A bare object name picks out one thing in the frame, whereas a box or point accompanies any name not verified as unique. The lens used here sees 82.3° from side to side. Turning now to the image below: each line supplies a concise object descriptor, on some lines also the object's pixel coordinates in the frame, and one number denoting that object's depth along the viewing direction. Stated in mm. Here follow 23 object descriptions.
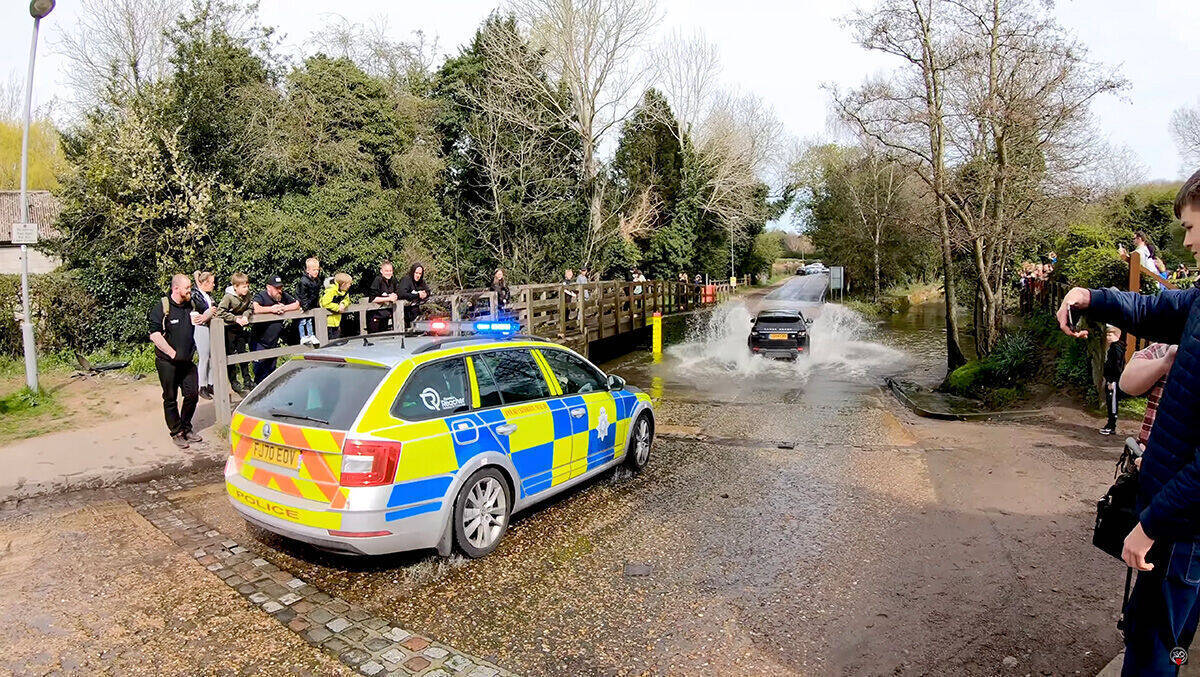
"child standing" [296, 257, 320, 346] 10157
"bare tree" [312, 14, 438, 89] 25359
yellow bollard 19359
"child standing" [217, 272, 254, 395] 8383
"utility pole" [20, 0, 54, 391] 9211
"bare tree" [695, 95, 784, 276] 36781
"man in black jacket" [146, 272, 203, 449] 7078
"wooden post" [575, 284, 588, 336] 17000
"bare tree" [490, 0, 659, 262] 26297
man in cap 9430
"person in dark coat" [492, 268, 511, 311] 13211
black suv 17328
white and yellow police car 4215
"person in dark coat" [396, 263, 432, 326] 10852
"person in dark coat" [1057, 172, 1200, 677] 2158
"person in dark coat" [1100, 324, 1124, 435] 8805
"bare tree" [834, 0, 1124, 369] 13367
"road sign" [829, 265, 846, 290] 40562
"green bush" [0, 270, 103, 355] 11797
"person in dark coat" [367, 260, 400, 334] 10514
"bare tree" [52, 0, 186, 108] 19266
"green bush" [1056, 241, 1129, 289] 10547
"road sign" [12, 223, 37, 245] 9484
